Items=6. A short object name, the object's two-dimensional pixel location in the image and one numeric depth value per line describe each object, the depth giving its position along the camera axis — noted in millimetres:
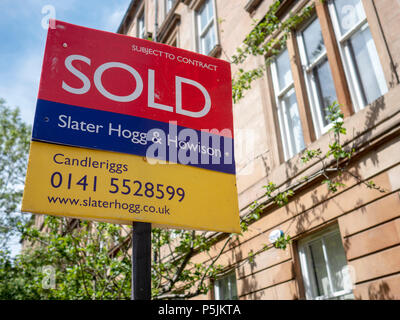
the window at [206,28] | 13930
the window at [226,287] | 10016
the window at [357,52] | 7199
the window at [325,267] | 6914
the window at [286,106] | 9078
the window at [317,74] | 8336
